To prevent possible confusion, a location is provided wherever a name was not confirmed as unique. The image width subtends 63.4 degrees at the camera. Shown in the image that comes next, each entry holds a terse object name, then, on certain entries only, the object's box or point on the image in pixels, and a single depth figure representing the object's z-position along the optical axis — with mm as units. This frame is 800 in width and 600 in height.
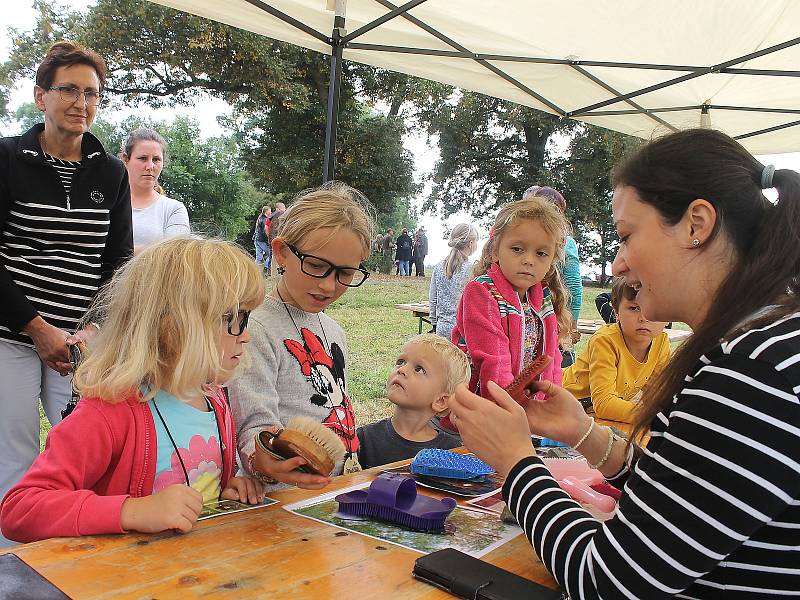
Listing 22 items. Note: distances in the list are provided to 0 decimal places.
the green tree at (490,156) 16859
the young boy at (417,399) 2355
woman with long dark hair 834
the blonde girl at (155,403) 1205
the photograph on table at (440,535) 1201
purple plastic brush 1265
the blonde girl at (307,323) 1781
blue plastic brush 1601
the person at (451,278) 5520
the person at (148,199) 3486
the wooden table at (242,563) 957
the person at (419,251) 17094
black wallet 985
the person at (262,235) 10625
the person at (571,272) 4618
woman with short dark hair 2402
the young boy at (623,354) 2832
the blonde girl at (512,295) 2676
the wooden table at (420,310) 7328
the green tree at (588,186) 16812
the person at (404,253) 16844
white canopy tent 3586
